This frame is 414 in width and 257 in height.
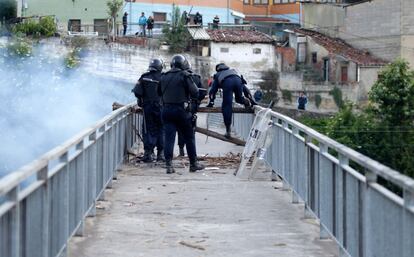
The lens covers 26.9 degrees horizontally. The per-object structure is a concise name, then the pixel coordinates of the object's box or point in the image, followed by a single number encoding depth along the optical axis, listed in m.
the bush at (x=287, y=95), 53.74
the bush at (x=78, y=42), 50.75
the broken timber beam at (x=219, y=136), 16.72
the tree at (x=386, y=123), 36.59
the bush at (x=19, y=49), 37.84
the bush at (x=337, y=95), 51.56
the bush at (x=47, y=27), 51.34
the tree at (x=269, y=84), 53.62
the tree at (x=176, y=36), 53.41
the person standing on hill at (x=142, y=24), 55.37
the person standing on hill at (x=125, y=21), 56.63
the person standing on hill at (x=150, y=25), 55.31
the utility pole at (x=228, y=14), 66.94
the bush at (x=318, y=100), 52.41
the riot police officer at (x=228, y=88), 16.31
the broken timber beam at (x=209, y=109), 16.23
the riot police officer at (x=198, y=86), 14.09
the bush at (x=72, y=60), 41.47
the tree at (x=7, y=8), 61.09
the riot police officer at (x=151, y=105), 15.39
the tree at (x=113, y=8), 56.75
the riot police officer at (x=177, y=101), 13.54
